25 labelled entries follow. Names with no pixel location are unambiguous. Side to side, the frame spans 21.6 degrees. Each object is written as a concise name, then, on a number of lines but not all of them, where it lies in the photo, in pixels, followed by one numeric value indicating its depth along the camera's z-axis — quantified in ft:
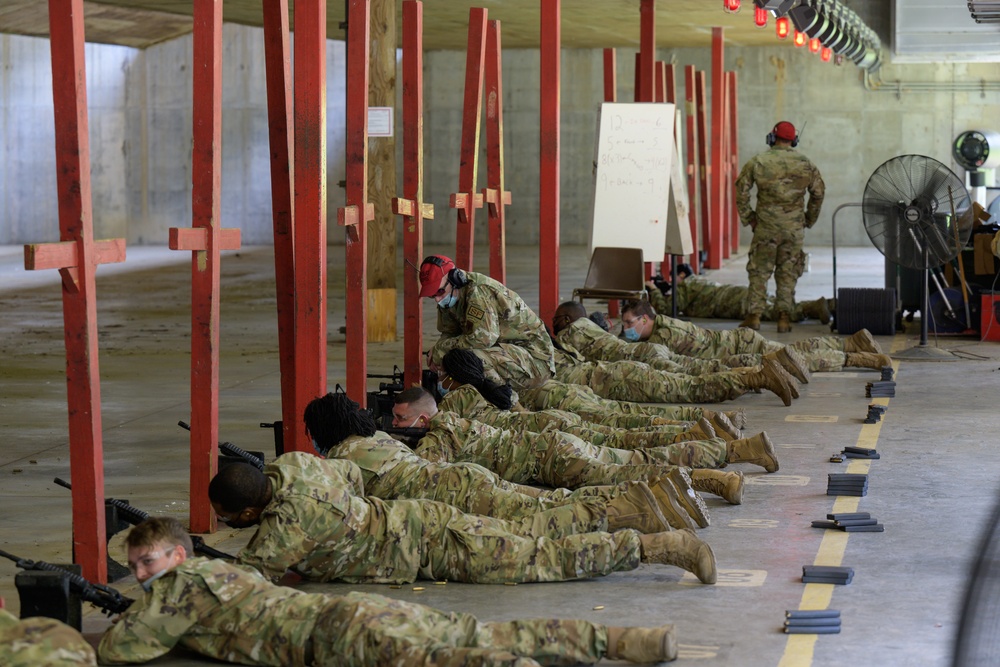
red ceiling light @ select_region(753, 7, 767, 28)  91.23
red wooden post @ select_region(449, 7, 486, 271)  63.23
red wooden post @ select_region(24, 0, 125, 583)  31.42
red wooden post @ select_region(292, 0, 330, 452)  43.29
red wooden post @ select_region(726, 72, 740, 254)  154.16
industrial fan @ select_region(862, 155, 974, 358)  69.51
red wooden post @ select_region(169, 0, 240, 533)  37.77
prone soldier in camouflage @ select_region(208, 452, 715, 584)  30.95
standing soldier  83.71
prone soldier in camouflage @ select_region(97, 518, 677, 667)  25.75
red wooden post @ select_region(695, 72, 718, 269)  133.88
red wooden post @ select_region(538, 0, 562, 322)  76.39
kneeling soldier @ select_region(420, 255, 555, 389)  50.51
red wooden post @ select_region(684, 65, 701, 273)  125.47
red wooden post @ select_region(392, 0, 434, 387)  56.40
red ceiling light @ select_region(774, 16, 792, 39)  100.73
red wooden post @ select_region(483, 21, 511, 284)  70.11
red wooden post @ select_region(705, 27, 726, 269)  133.78
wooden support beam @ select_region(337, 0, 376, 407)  48.71
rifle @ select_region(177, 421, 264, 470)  38.99
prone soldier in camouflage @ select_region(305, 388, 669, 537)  34.81
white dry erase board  82.47
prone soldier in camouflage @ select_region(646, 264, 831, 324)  86.63
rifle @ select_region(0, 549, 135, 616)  27.98
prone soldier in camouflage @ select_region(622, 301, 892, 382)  62.98
